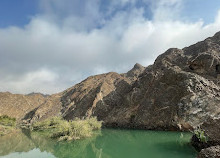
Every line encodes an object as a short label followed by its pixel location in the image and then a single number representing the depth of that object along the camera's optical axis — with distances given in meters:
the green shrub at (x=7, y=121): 48.83
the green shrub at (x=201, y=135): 9.20
